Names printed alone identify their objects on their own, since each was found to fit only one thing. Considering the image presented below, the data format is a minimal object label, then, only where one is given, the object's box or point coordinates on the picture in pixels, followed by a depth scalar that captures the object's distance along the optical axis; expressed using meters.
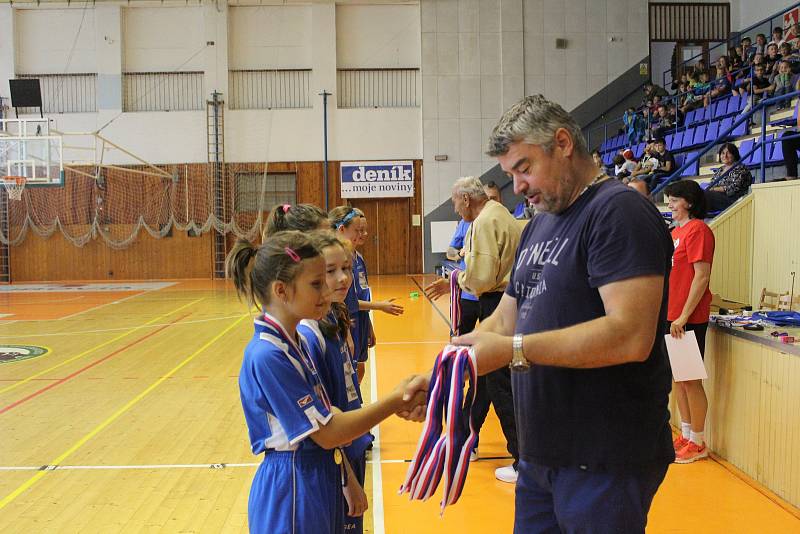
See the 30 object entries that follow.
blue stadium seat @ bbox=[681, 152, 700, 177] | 12.11
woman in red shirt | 4.25
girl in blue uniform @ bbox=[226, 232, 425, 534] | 1.96
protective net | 18.89
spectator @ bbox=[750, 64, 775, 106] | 11.41
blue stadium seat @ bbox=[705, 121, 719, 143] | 12.62
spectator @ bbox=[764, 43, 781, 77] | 11.93
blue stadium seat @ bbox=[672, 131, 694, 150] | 13.32
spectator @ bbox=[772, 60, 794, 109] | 10.62
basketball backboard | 14.91
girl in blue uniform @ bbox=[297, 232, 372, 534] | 2.34
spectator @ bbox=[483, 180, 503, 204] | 5.21
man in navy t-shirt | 1.64
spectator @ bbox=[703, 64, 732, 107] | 13.45
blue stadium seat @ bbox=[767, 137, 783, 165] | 9.55
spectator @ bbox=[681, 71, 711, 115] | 14.23
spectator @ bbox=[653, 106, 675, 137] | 14.62
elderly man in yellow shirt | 4.14
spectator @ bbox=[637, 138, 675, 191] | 11.30
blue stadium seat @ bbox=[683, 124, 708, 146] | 12.86
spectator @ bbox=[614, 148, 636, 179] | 11.62
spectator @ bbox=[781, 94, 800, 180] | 8.35
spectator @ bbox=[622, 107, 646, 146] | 15.43
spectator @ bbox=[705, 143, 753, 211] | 7.17
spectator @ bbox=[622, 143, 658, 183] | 11.31
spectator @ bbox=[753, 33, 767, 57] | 13.33
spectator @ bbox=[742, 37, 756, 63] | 14.02
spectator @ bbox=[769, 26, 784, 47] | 12.81
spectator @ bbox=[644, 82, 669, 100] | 17.55
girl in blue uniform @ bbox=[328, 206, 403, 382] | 4.18
